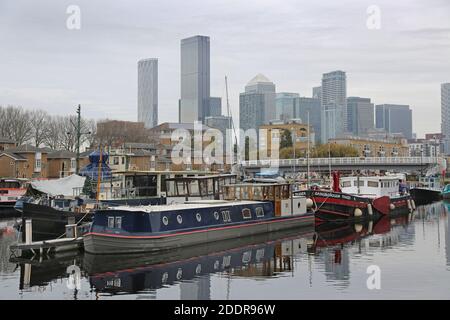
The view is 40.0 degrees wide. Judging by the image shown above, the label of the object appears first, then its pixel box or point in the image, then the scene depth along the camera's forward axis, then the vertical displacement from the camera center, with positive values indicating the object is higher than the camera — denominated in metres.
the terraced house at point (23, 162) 75.56 -0.23
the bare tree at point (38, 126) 97.64 +5.48
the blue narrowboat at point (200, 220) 31.64 -3.56
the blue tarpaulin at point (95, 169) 48.97 -0.74
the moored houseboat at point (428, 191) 90.12 -4.83
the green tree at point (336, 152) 133.15 +1.49
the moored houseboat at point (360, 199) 51.03 -3.62
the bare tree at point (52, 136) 98.88 +3.86
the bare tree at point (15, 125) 93.25 +5.36
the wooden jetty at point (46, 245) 31.45 -4.41
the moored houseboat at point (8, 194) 63.44 -3.48
